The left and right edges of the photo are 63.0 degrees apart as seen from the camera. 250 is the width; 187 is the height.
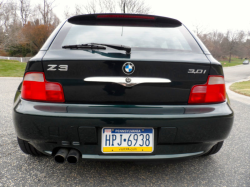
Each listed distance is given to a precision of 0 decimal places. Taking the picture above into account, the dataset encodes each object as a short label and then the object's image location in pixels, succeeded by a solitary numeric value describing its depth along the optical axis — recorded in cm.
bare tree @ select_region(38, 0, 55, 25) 4012
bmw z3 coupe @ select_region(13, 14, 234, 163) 147
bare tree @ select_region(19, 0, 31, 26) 4306
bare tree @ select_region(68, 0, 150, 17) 2241
